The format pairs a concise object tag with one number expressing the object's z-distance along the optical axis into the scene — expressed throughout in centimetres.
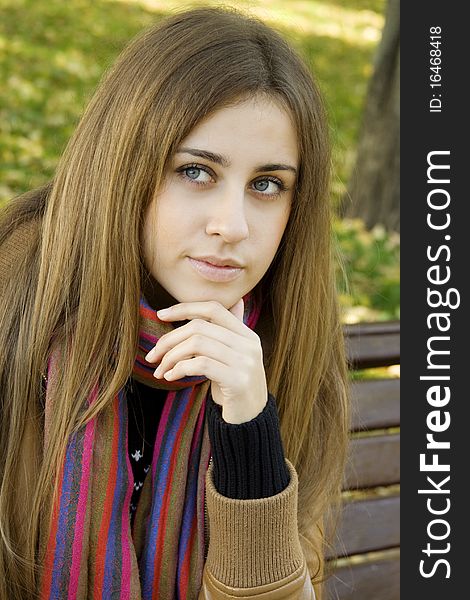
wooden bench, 298
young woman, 208
